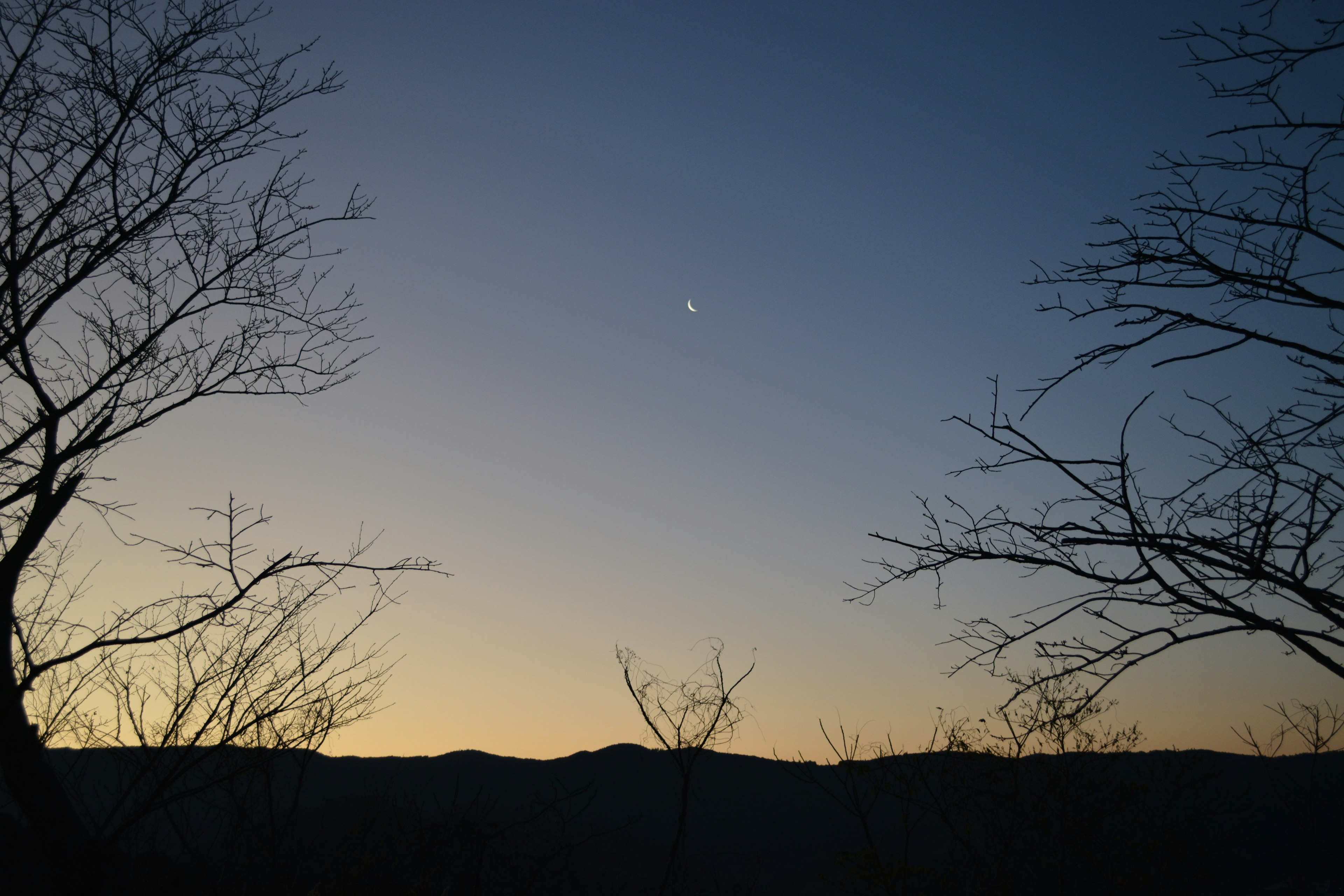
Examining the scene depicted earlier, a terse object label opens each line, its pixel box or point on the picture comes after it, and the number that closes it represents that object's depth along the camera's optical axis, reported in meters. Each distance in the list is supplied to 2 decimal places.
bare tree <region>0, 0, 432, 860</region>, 3.92
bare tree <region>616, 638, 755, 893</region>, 17.95
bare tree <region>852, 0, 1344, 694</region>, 3.34
